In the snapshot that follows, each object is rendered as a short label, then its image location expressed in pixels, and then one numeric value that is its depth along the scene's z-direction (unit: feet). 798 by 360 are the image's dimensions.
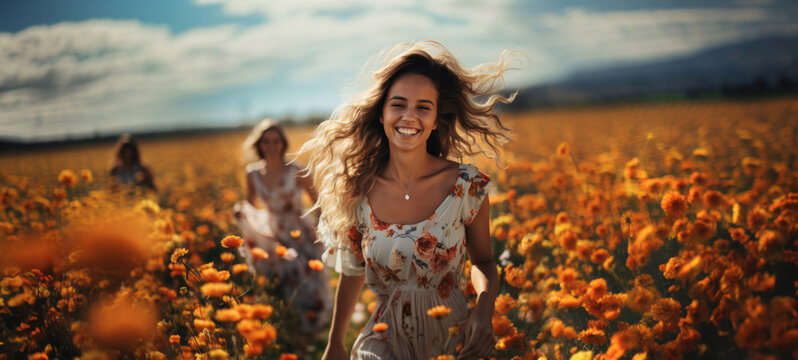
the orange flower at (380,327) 5.64
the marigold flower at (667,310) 5.89
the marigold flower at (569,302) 6.44
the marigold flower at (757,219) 7.69
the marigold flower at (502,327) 6.06
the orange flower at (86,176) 14.36
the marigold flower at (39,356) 5.66
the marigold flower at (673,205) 7.88
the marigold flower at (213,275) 5.50
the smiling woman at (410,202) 6.34
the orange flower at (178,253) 5.81
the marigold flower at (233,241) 5.94
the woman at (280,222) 14.05
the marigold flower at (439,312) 5.05
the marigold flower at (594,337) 6.09
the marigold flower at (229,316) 4.62
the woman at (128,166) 18.63
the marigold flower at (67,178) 12.31
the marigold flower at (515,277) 7.23
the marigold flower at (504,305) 6.93
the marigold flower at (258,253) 7.21
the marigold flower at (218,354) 5.20
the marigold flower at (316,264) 7.68
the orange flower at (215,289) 5.22
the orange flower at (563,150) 10.82
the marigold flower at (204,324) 5.51
